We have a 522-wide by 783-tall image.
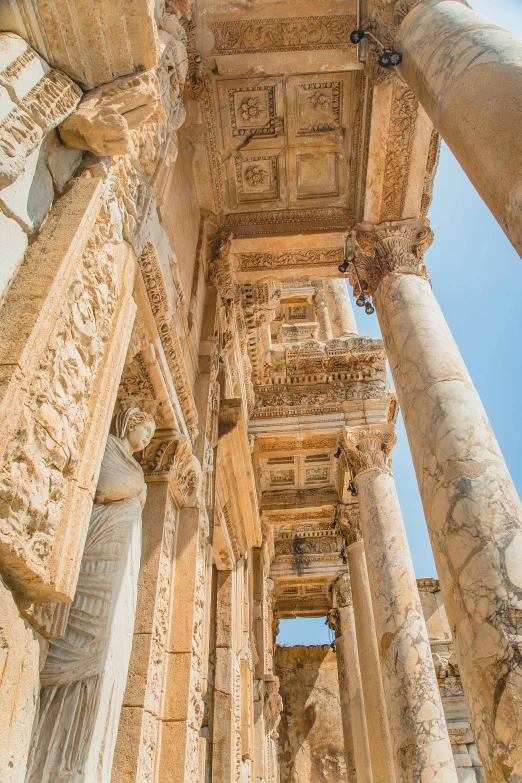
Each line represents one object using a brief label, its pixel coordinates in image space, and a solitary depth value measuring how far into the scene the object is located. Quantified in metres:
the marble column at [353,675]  10.00
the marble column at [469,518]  2.81
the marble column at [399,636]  5.35
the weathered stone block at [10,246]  1.97
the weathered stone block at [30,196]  2.06
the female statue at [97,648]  2.18
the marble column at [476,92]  2.88
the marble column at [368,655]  7.42
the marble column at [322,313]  13.10
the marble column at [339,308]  12.09
